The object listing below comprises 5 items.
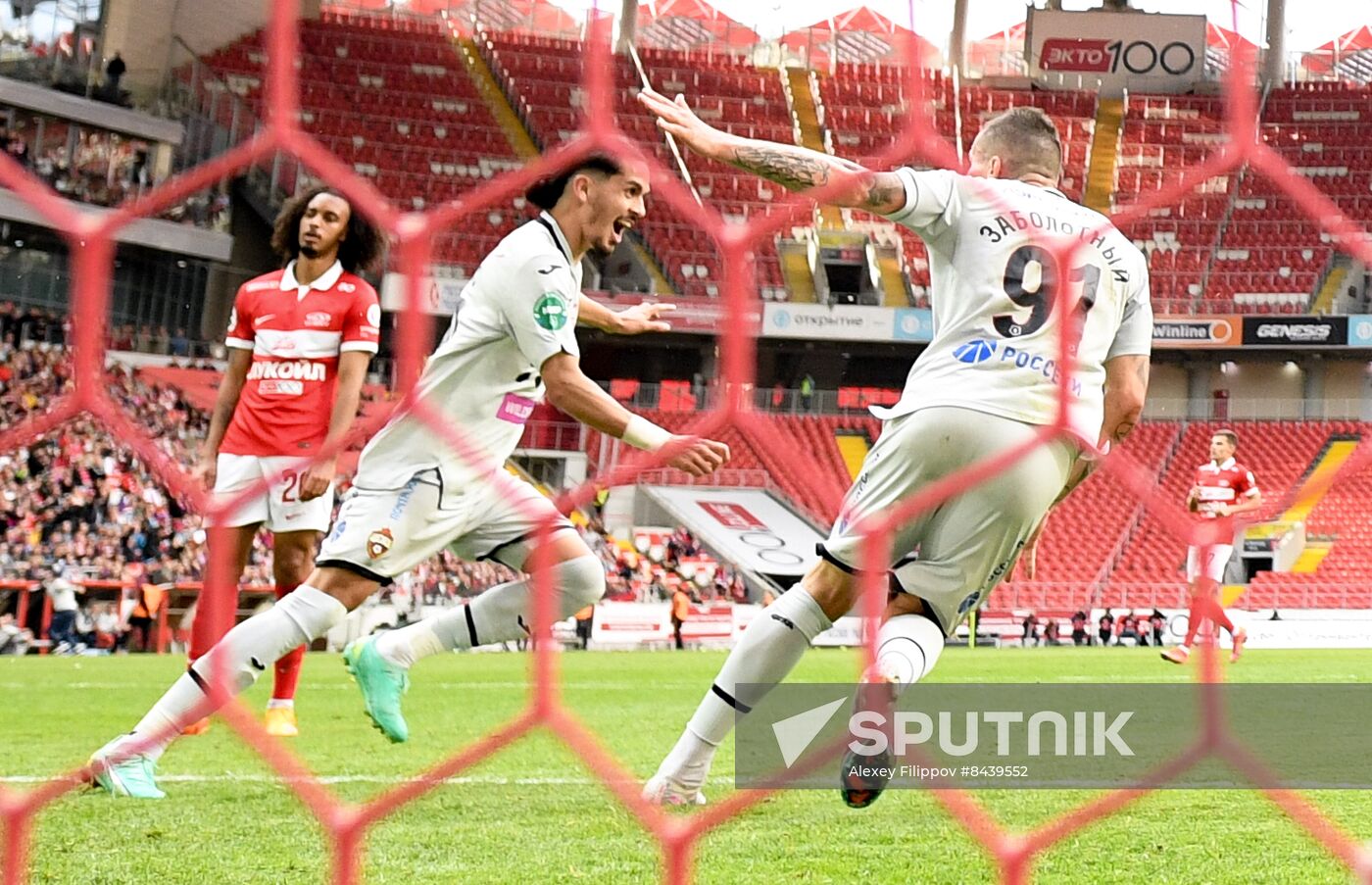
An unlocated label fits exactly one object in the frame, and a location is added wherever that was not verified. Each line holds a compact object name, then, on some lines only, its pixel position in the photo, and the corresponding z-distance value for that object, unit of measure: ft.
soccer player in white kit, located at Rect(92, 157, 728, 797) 15.57
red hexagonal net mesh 9.91
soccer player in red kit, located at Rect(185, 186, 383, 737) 20.89
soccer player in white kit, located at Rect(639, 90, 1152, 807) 14.30
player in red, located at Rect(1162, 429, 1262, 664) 41.81
